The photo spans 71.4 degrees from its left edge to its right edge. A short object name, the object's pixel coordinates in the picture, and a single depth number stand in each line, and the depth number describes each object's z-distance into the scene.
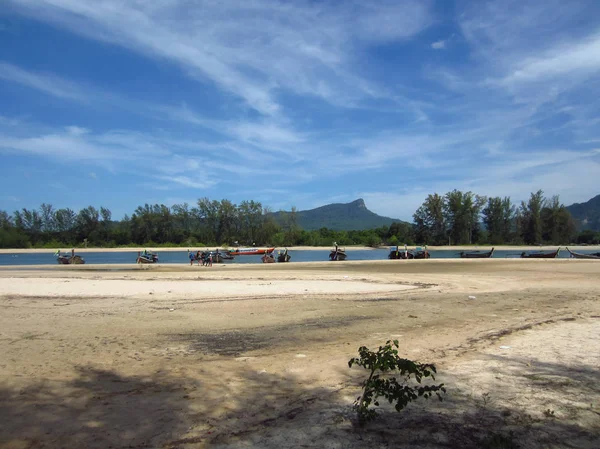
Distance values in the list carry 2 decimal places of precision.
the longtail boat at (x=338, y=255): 51.98
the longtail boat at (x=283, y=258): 51.38
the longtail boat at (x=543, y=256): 51.09
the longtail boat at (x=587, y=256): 51.10
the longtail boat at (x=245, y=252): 77.43
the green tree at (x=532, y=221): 107.25
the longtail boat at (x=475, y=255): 55.64
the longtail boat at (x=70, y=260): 47.72
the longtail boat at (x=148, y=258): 47.04
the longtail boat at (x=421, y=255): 55.75
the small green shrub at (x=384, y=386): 4.16
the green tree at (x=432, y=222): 111.00
